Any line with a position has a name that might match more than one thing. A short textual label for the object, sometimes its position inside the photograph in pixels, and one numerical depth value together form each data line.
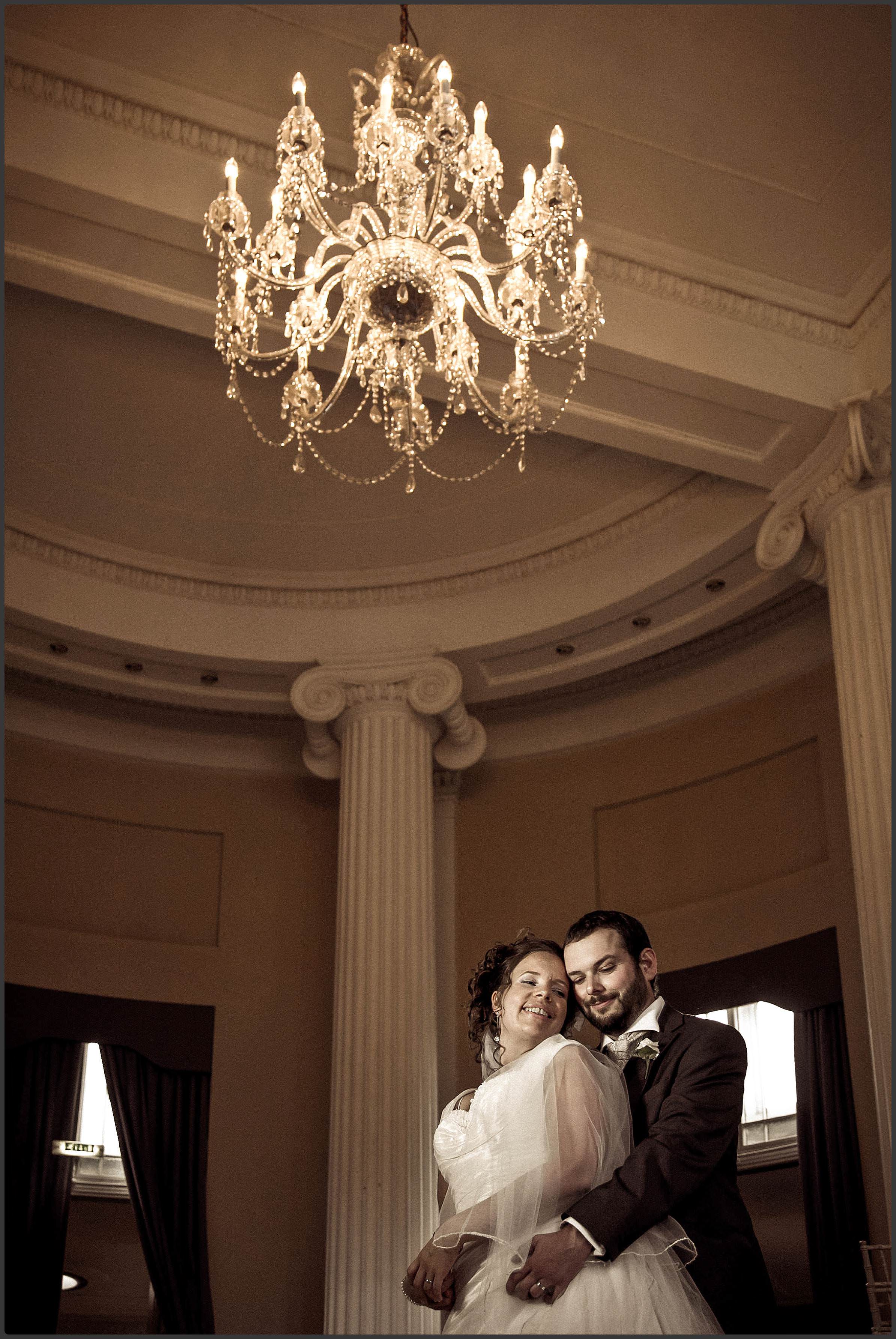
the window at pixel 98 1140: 8.79
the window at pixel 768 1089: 7.88
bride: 3.09
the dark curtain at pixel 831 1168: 6.93
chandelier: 4.97
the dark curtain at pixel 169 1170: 8.08
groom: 3.09
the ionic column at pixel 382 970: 7.27
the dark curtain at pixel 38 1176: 7.76
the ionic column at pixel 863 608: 5.68
